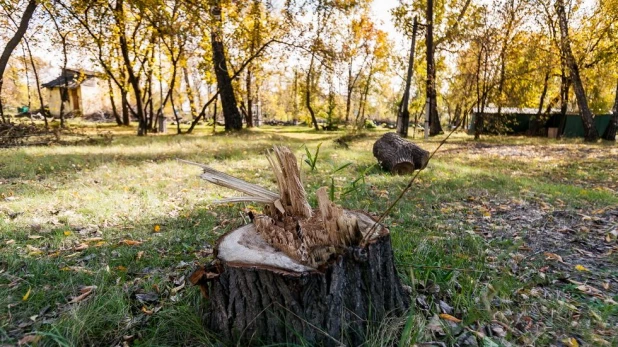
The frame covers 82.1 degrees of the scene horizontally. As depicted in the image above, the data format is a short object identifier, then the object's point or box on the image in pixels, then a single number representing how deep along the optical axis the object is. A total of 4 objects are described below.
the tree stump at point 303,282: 1.68
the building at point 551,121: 20.59
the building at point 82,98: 30.24
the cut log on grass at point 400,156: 6.70
